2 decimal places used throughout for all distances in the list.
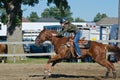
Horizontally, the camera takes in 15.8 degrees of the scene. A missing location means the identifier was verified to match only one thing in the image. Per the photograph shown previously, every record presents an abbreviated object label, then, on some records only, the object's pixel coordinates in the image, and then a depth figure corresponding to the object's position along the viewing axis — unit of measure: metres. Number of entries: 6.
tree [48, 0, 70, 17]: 31.06
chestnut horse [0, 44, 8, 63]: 28.22
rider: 15.46
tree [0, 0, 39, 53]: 30.03
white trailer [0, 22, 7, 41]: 58.09
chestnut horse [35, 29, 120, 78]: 15.73
